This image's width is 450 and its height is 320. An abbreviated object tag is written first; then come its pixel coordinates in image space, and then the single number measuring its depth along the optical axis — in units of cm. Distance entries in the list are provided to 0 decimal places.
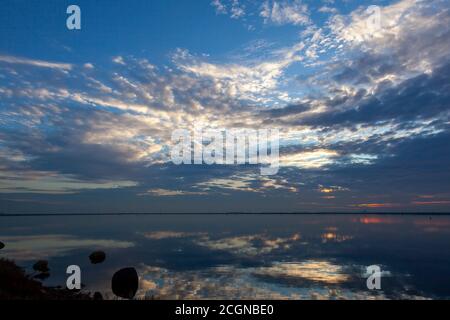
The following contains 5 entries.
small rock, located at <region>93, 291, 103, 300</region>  2513
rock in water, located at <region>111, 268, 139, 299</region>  2893
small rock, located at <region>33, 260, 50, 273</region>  3819
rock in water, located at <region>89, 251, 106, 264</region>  4484
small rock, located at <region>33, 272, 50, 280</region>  3484
